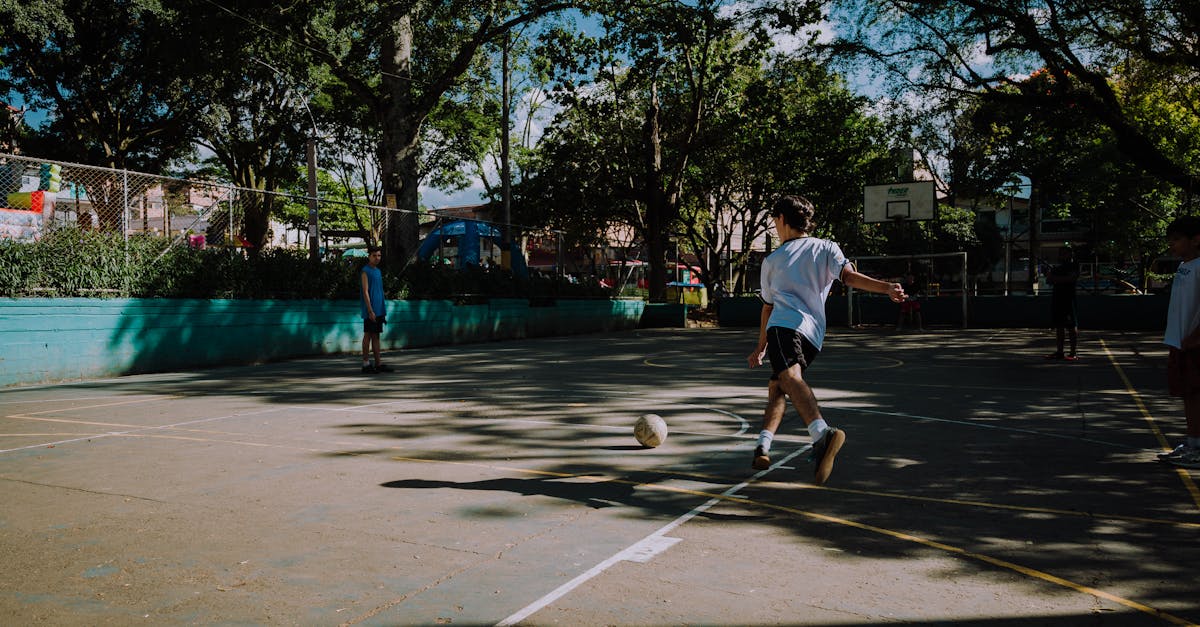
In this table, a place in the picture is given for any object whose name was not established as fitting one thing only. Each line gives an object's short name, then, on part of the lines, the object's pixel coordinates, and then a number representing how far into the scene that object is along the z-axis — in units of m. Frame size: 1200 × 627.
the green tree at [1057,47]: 18.48
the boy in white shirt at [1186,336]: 6.05
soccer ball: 6.59
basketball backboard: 31.58
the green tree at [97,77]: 25.84
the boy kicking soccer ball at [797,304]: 5.22
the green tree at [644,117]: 24.47
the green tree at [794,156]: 32.75
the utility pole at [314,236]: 17.72
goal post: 28.27
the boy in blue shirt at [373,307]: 12.83
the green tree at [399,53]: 20.41
